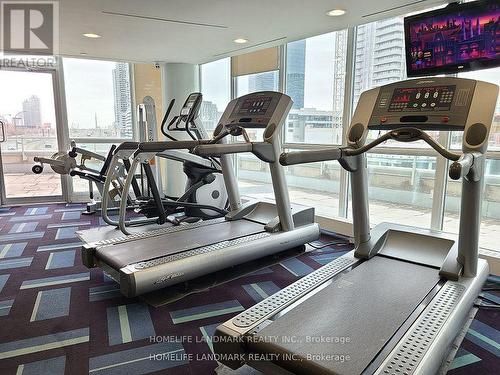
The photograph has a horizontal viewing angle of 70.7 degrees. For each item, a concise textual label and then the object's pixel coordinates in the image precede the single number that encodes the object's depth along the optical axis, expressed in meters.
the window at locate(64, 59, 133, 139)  6.00
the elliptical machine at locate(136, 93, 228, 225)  4.11
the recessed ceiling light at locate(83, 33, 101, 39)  4.17
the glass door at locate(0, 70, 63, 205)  5.66
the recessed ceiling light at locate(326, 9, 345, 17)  3.28
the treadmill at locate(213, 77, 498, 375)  1.60
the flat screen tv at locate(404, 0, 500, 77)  2.25
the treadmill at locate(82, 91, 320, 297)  2.58
